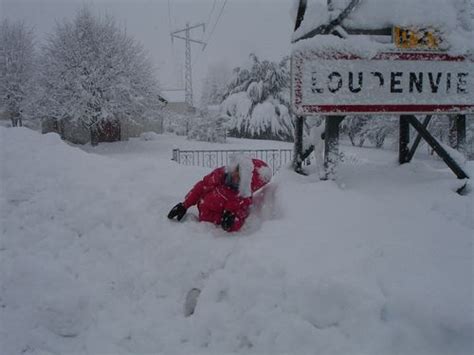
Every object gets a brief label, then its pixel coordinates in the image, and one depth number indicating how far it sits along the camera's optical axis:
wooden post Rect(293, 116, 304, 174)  4.75
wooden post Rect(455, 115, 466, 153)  4.46
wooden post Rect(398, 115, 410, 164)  4.93
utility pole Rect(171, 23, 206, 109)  34.62
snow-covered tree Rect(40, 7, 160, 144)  20.06
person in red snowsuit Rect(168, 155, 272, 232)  4.09
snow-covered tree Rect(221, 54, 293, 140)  26.81
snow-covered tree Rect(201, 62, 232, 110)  60.84
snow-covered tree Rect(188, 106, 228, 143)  24.77
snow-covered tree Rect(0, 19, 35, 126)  26.53
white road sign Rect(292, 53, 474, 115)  3.98
